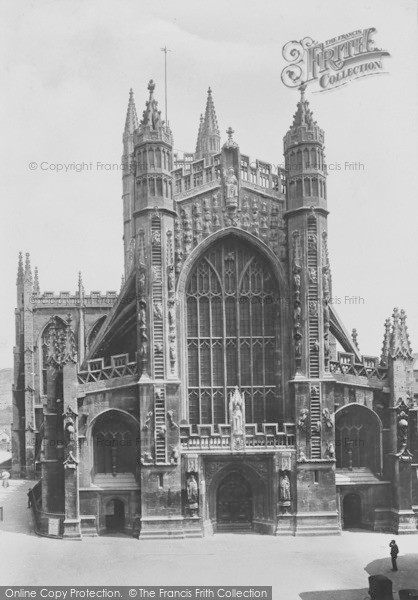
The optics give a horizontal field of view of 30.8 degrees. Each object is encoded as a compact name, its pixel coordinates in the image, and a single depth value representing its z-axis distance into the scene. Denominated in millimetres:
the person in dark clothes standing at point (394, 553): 29266
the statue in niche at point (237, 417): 36250
